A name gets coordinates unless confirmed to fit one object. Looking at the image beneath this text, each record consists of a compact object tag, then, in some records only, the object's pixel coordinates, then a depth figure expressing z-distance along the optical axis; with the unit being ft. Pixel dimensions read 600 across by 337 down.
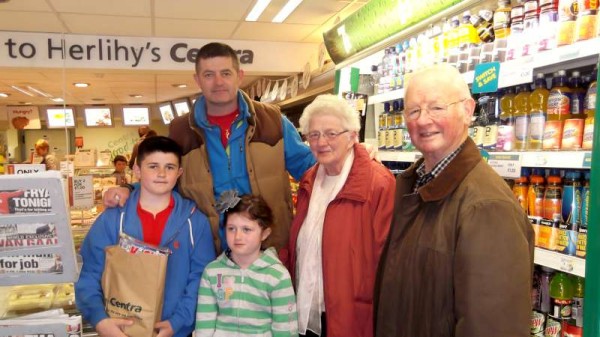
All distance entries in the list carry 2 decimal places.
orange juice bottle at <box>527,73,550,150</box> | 7.16
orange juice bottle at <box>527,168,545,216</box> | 7.38
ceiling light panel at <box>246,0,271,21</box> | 14.84
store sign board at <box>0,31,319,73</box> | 17.95
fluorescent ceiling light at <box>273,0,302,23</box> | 15.01
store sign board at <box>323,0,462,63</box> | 10.03
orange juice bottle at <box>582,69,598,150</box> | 6.25
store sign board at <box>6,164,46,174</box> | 9.70
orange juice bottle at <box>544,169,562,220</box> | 7.07
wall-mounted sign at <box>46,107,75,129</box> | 35.73
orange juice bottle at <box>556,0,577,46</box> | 6.37
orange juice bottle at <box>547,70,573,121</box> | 6.92
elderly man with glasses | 4.44
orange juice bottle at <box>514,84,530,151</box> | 7.42
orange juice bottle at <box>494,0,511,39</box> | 7.73
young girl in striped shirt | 7.00
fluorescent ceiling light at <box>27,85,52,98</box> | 31.71
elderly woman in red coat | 6.85
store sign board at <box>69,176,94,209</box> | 12.98
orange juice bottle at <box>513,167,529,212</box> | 7.72
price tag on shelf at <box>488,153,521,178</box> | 6.93
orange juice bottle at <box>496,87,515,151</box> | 7.64
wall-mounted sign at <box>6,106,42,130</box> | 39.09
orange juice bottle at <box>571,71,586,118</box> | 6.88
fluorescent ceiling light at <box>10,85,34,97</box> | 31.24
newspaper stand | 5.72
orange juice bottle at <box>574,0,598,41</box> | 6.07
